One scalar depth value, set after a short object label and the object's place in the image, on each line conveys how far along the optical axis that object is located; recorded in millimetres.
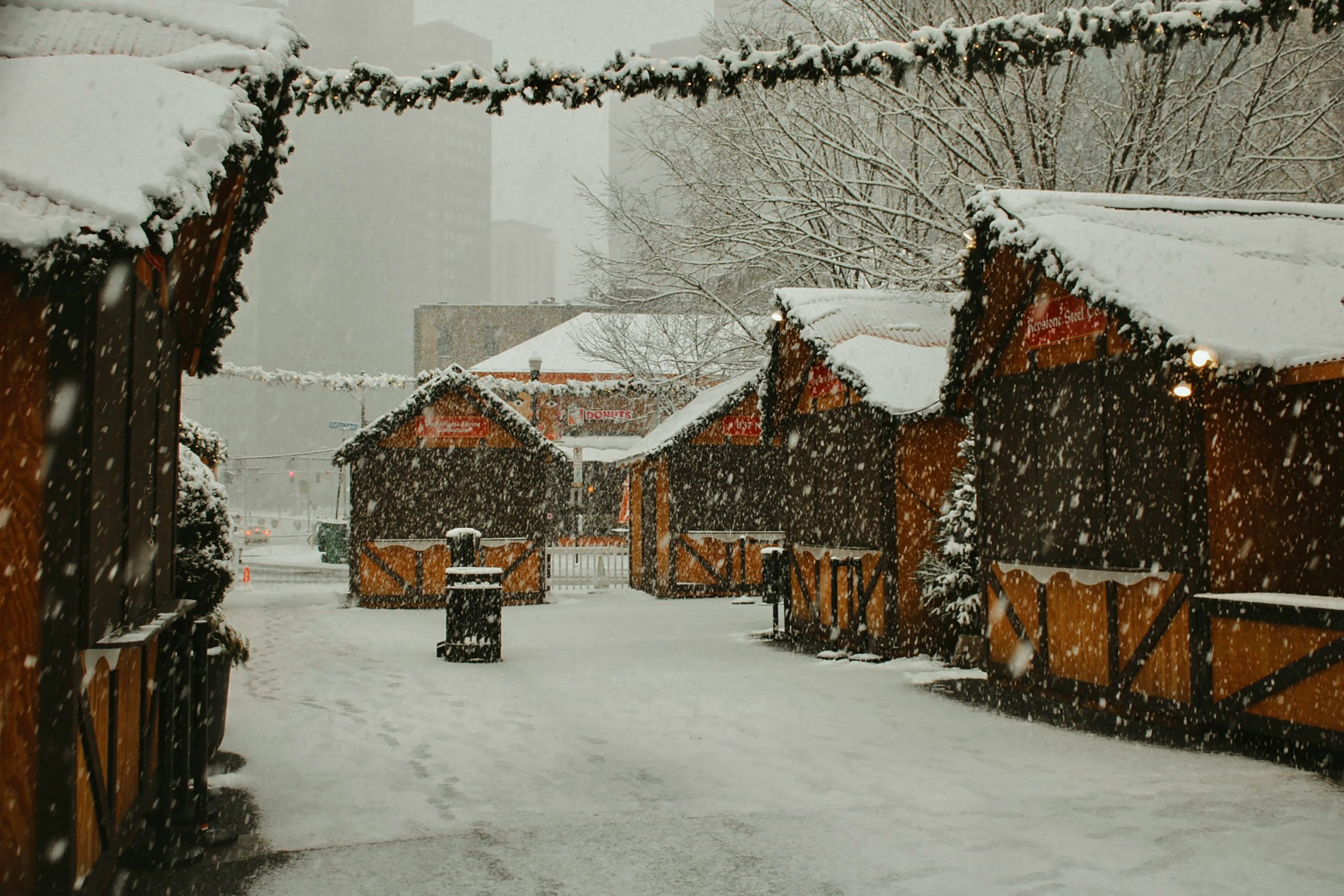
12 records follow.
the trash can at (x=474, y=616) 13016
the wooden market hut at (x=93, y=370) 4113
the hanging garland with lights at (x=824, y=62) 6219
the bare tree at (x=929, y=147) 16109
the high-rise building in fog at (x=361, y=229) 152375
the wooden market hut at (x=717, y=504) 22312
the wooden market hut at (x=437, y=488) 20500
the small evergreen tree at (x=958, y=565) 11992
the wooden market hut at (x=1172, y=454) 7887
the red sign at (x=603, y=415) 42375
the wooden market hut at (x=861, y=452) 13008
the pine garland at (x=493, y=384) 26672
